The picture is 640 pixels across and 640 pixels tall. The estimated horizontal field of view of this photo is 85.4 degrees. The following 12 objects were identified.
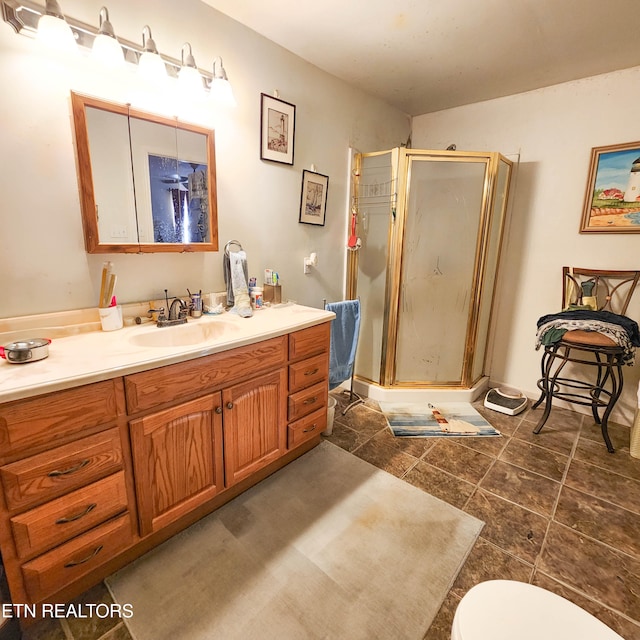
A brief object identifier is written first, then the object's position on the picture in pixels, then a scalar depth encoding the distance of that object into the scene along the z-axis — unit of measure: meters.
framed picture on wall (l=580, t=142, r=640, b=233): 2.29
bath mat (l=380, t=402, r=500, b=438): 2.37
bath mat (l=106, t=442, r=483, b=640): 1.18
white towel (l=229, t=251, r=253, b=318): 1.96
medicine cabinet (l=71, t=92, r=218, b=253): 1.44
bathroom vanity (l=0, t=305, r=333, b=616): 1.02
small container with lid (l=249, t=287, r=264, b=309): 2.07
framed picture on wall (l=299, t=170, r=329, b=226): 2.39
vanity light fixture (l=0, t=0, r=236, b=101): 1.24
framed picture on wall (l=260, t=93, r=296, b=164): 2.05
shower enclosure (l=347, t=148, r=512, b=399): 2.53
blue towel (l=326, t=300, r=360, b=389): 2.32
